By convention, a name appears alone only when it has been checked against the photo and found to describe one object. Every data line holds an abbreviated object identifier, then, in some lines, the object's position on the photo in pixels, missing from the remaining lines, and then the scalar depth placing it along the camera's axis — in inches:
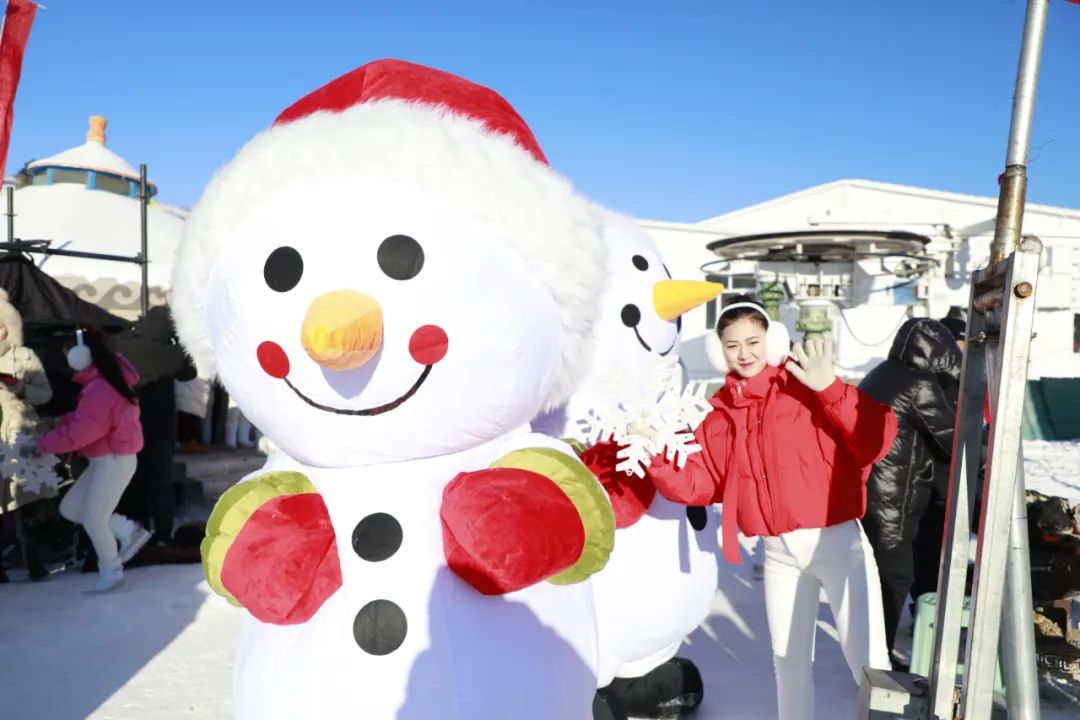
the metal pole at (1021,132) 58.7
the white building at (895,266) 500.7
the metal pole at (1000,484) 54.4
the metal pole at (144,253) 267.1
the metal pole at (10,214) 262.8
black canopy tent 229.8
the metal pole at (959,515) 63.7
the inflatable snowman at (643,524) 105.9
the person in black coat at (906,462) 139.3
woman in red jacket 95.5
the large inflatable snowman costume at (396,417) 70.9
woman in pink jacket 177.8
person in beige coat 180.4
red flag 167.5
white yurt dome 322.0
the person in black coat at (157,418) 213.2
